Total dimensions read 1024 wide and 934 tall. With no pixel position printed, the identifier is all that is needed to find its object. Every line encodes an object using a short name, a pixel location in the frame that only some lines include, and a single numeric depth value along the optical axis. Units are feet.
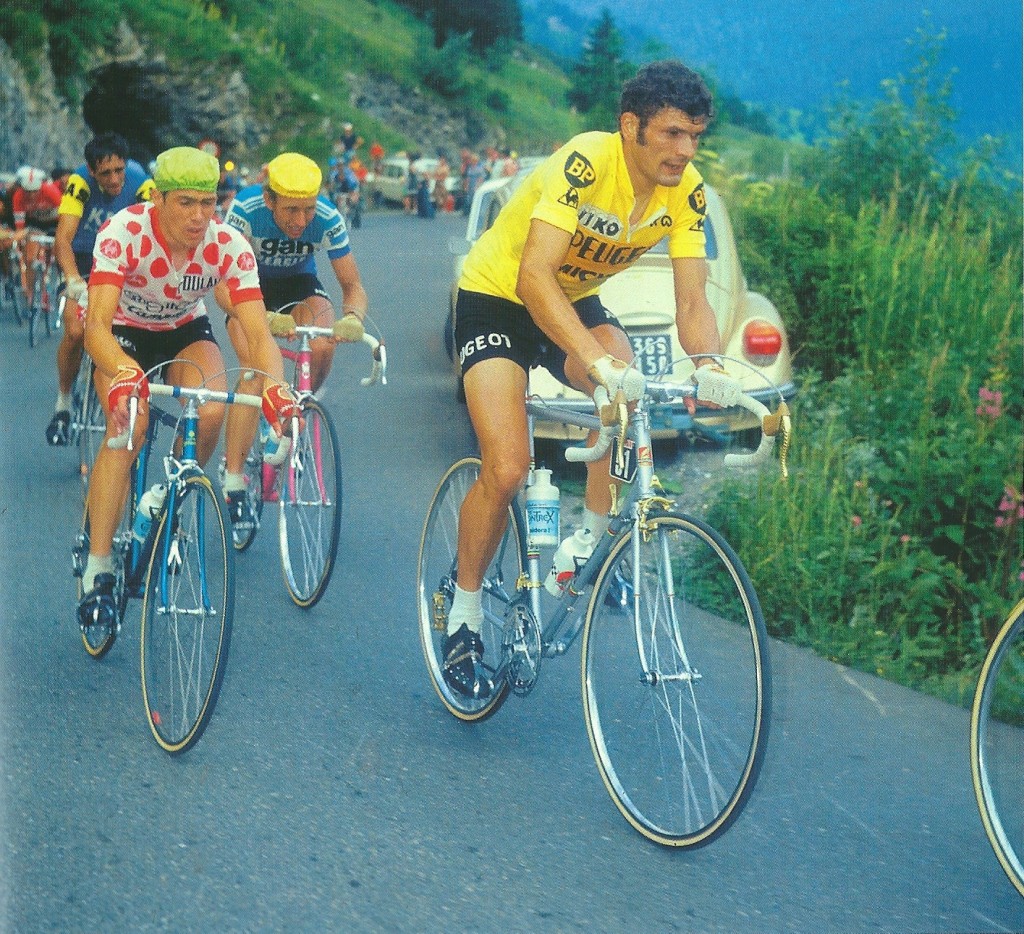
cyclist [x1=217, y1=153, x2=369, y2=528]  22.72
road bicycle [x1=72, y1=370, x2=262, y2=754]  15.17
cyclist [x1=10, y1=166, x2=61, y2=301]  58.80
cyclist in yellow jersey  14.16
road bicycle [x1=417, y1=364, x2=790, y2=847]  12.48
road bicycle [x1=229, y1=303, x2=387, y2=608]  21.42
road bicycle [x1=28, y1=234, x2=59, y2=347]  53.67
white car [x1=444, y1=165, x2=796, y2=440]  29.94
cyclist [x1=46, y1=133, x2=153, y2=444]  29.22
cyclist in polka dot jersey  16.81
